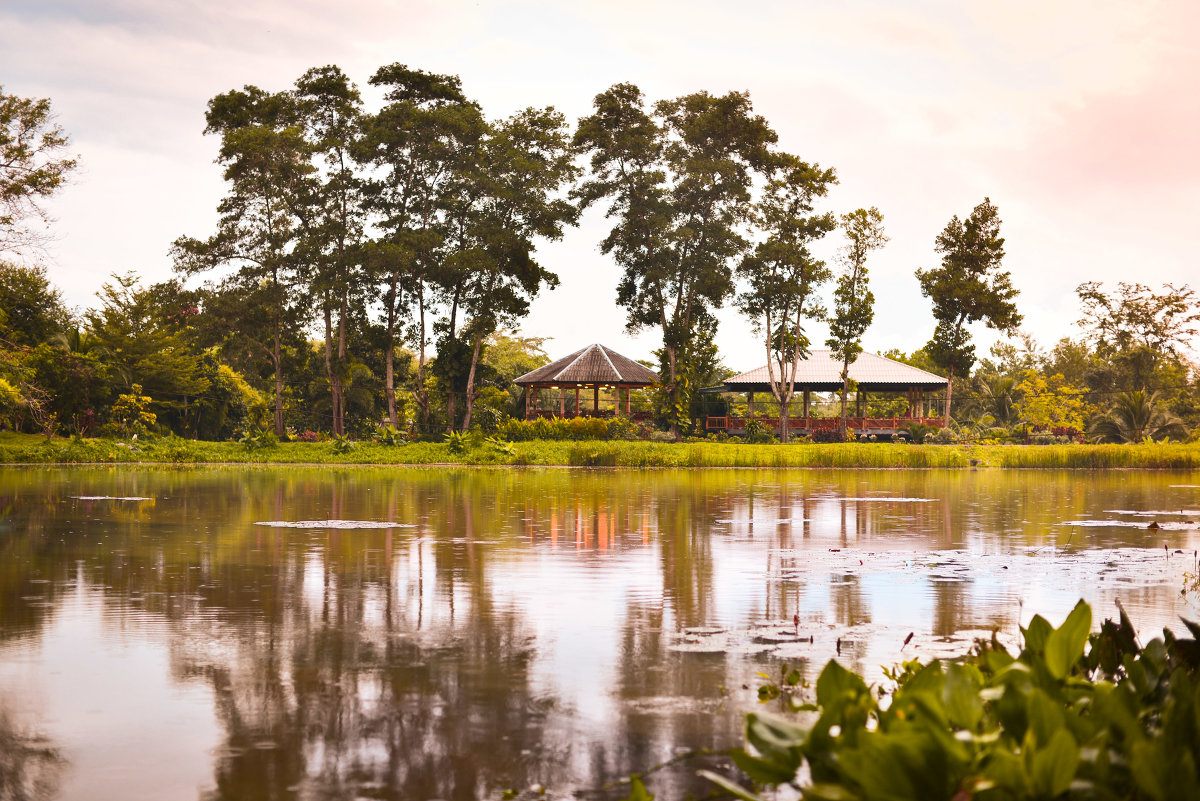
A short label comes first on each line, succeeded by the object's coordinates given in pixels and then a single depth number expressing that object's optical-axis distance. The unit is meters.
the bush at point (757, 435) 48.19
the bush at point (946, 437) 47.00
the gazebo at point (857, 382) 51.75
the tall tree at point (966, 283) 54.72
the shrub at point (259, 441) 38.88
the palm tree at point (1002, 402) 61.28
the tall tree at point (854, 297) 51.41
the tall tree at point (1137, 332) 64.50
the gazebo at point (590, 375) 49.56
